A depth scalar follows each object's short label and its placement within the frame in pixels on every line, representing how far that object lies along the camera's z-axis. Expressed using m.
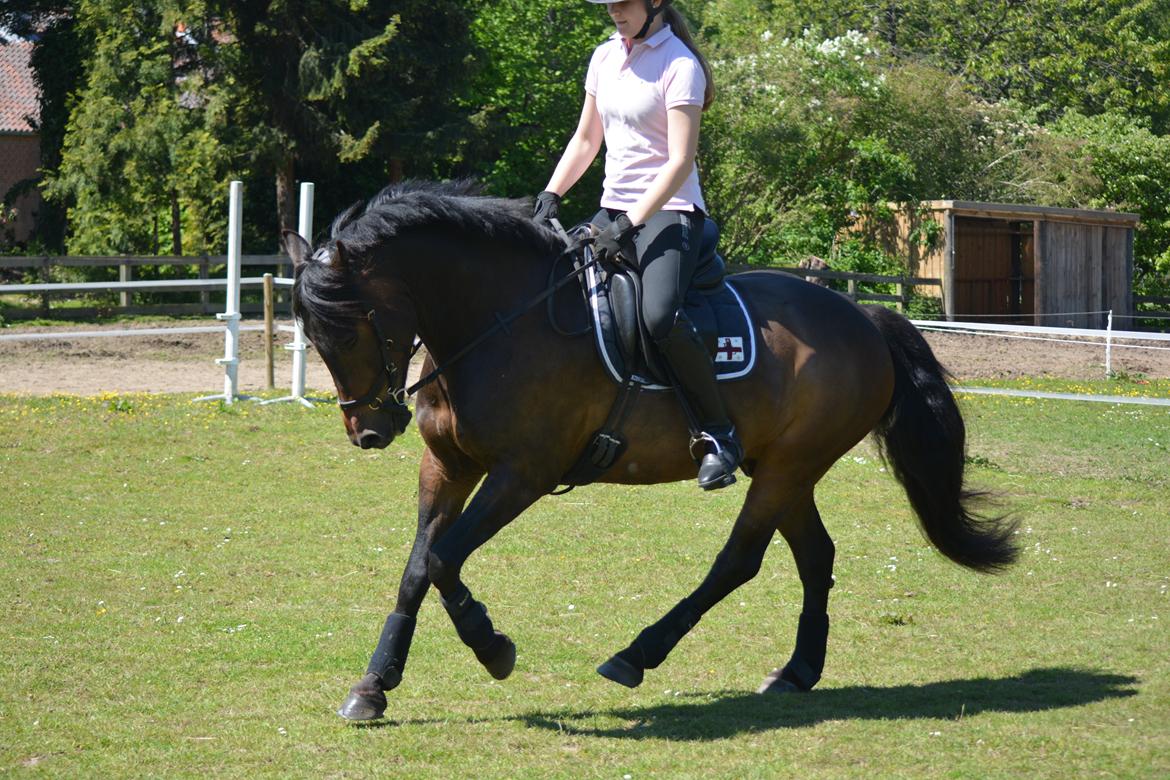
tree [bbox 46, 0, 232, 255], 29.86
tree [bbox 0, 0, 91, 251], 35.25
